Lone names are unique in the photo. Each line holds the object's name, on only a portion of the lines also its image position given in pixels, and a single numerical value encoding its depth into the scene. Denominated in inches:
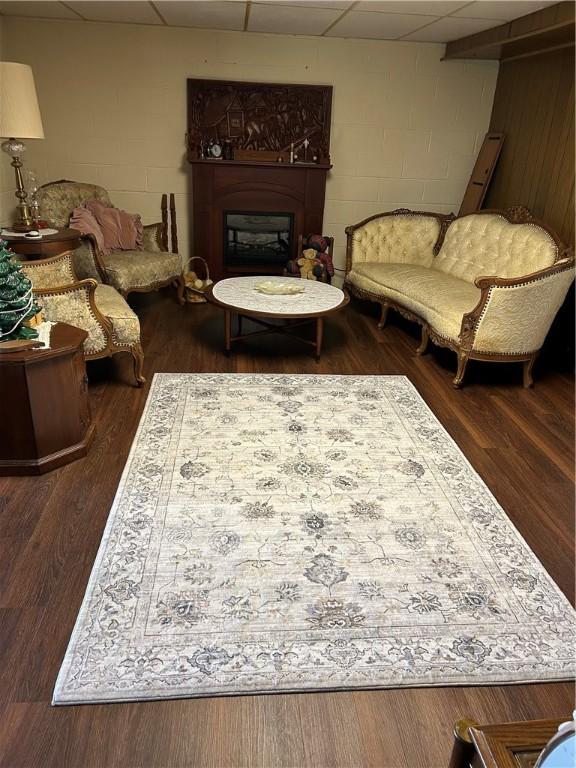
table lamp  129.2
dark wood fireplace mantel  197.2
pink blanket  179.8
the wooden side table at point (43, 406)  91.9
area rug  64.4
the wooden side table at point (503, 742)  36.3
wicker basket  197.8
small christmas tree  93.0
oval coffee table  139.4
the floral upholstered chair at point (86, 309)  115.3
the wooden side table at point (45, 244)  139.8
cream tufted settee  133.1
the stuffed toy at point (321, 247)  189.2
